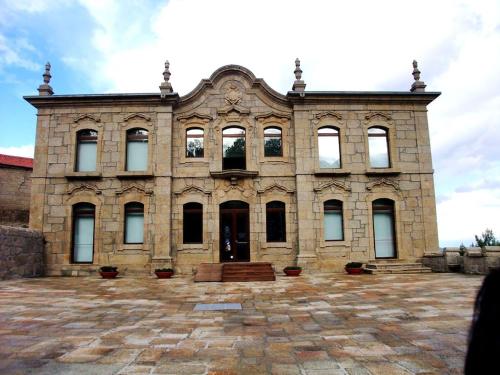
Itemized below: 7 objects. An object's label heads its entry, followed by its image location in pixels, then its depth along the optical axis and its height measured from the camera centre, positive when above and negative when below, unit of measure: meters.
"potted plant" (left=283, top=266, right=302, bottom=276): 15.20 -0.99
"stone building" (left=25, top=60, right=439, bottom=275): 16.50 +3.09
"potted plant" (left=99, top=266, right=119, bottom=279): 15.24 -0.98
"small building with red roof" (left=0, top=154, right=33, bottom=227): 22.45 +3.53
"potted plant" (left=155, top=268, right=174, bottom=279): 15.16 -1.04
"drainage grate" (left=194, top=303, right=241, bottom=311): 8.65 -1.41
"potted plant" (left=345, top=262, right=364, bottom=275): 15.62 -0.97
